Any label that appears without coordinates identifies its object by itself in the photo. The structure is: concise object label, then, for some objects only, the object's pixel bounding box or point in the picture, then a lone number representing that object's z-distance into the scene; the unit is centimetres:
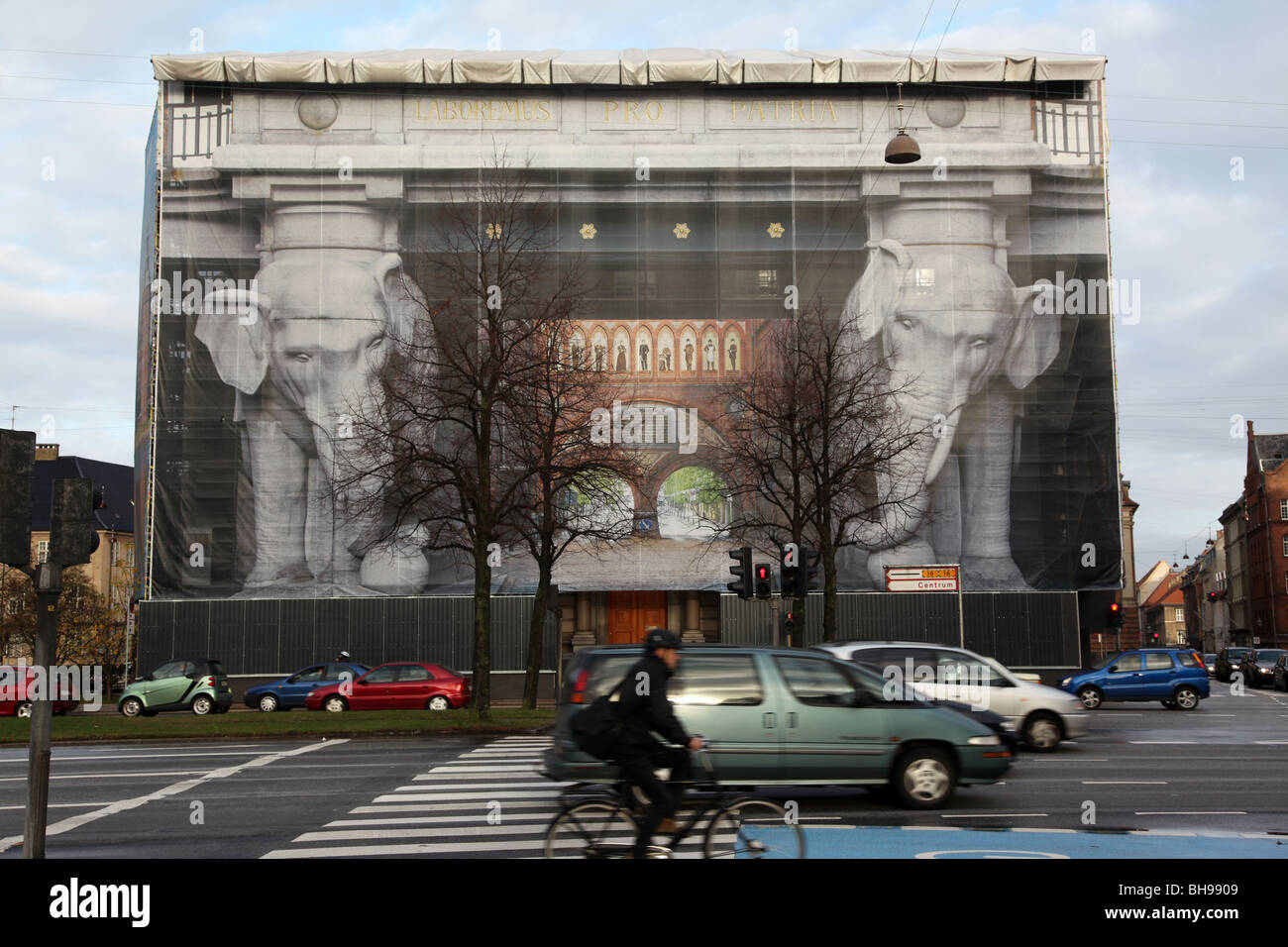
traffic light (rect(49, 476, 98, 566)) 956
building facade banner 3841
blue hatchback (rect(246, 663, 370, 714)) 3284
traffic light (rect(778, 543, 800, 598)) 2216
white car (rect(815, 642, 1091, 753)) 1780
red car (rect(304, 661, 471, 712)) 3114
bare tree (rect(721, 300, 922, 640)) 2909
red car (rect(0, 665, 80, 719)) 3112
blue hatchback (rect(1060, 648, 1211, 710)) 3044
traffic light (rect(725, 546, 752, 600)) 2338
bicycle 845
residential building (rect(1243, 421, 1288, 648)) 9638
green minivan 1222
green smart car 3152
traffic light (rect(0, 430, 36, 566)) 912
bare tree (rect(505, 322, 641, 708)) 2636
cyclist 836
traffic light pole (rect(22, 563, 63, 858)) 883
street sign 2770
